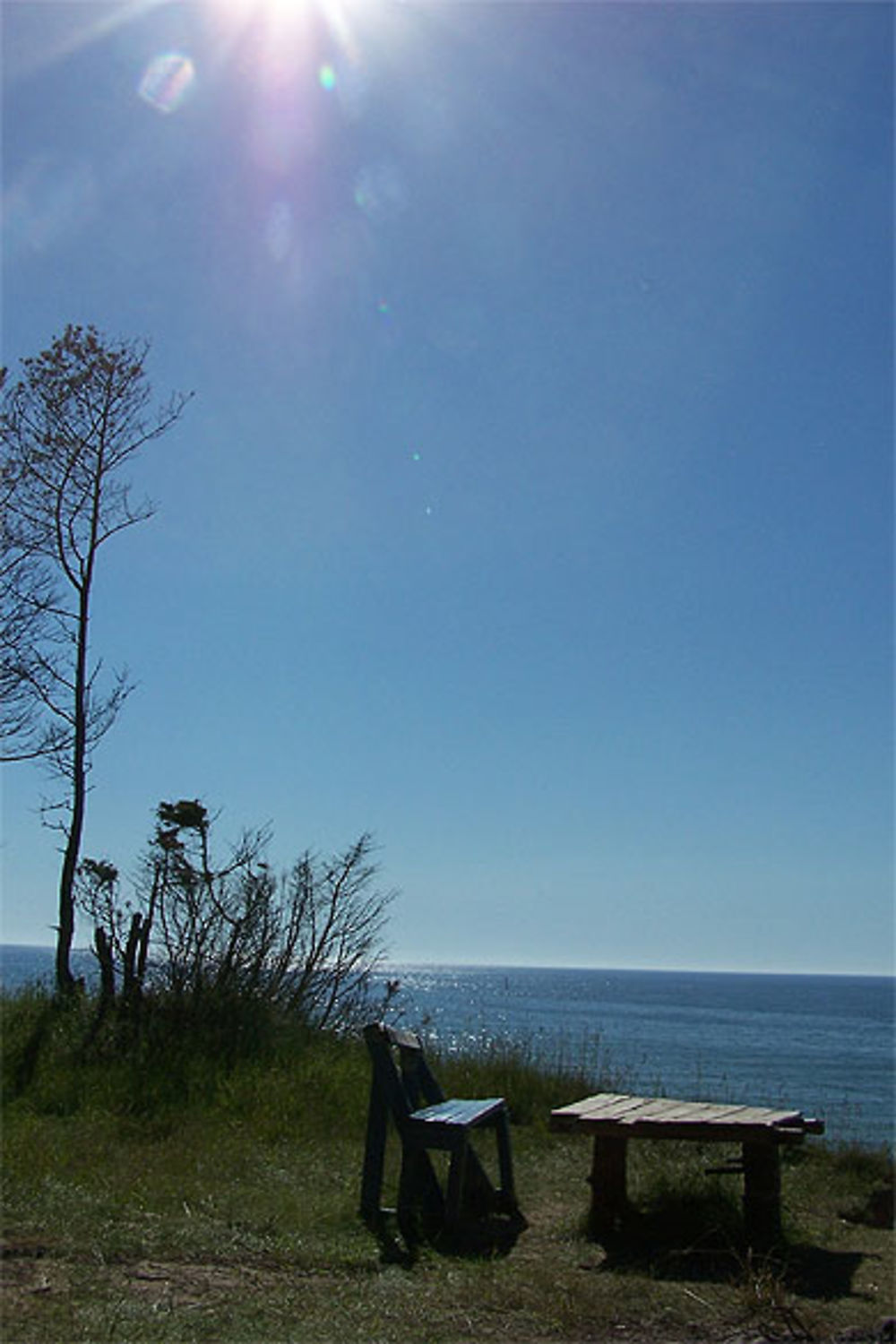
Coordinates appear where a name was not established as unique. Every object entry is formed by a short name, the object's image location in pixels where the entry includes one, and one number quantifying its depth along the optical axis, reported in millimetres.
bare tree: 13438
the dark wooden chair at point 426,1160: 5934
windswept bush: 11398
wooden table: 6133
